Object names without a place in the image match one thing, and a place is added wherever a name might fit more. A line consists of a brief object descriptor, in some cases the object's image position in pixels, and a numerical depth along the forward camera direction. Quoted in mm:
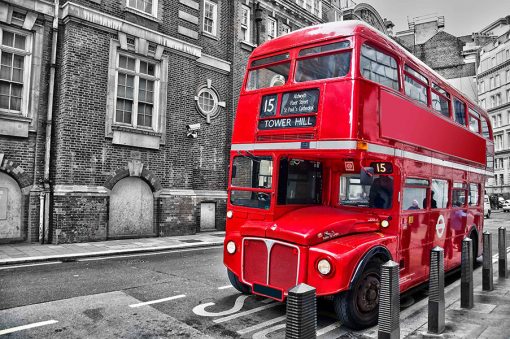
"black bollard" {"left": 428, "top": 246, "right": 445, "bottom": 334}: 4902
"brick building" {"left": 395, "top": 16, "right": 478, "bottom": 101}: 44938
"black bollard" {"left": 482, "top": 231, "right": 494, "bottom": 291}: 7059
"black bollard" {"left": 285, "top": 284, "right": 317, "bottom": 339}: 3027
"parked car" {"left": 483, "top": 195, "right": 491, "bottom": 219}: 27903
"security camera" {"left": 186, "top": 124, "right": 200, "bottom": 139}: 14992
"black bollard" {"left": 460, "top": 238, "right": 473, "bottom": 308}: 5949
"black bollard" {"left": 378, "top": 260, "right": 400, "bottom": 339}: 4148
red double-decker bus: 5129
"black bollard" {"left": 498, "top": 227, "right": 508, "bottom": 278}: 8055
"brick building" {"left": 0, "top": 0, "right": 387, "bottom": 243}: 11289
